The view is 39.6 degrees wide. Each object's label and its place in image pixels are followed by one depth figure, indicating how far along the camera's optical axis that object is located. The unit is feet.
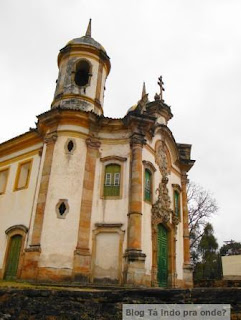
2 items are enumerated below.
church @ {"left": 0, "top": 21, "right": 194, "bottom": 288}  49.96
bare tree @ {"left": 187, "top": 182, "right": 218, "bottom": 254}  103.37
